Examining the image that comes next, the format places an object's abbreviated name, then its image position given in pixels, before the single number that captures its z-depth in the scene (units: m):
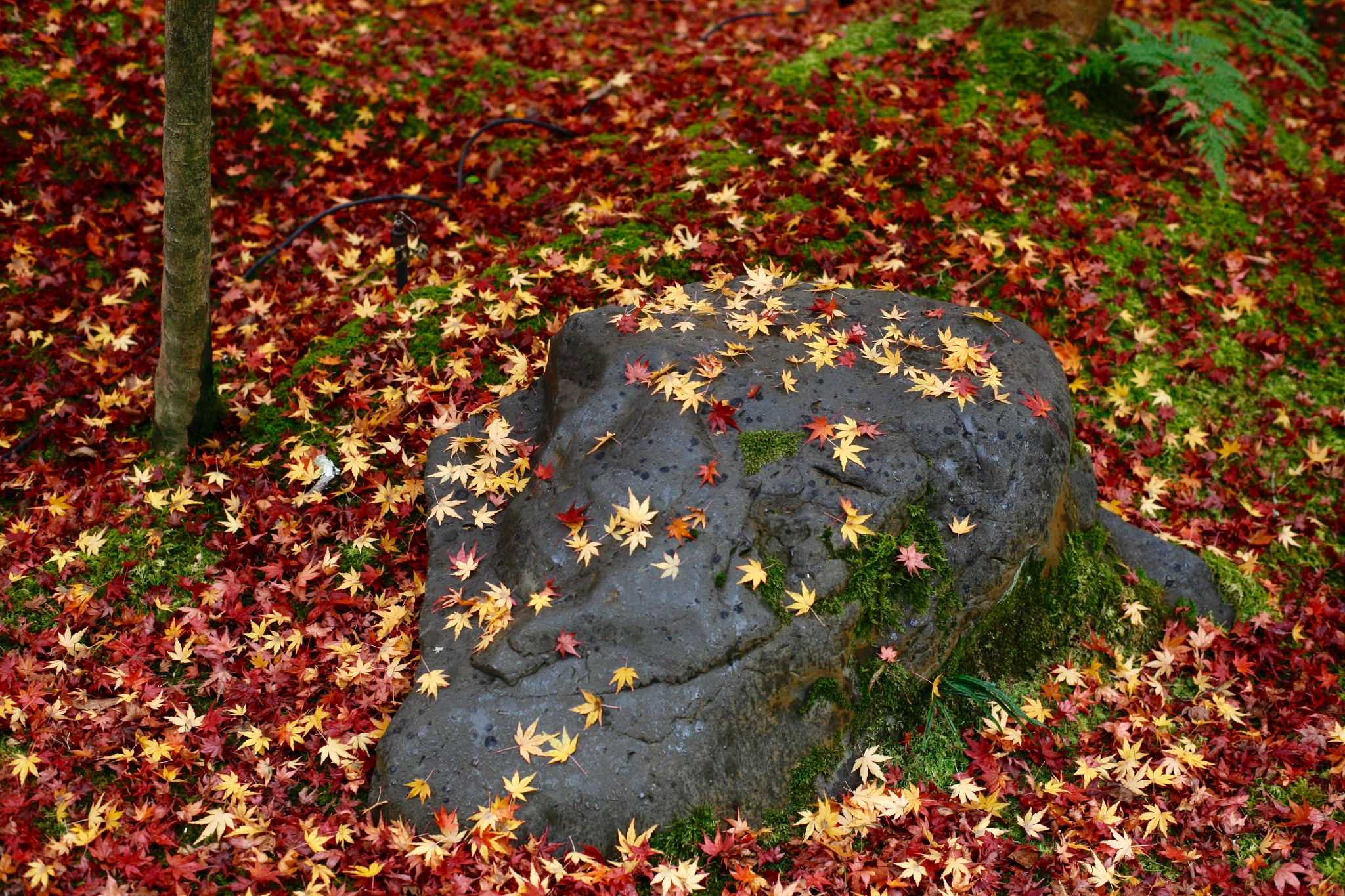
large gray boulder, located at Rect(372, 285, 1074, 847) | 3.30
